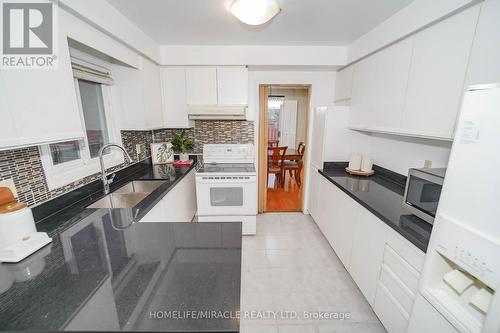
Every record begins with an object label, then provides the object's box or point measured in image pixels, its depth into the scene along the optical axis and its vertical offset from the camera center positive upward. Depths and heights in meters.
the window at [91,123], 1.57 +0.01
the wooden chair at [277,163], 3.91 -0.79
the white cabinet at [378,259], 1.17 -0.96
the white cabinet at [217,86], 2.38 +0.48
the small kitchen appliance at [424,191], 1.14 -0.40
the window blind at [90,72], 1.50 +0.44
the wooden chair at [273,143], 5.20 -0.48
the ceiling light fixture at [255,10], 1.23 +0.75
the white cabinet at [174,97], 2.39 +0.35
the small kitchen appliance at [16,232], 0.83 -0.48
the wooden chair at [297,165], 4.03 -0.84
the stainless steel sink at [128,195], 1.63 -0.65
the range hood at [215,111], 2.38 +0.17
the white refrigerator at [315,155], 2.51 -0.40
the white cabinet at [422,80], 1.15 +0.34
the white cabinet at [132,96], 1.98 +0.29
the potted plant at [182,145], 2.65 -0.26
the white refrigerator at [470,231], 0.70 -0.41
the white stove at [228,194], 2.35 -0.83
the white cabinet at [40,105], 0.80 +0.09
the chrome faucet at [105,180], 1.56 -0.46
